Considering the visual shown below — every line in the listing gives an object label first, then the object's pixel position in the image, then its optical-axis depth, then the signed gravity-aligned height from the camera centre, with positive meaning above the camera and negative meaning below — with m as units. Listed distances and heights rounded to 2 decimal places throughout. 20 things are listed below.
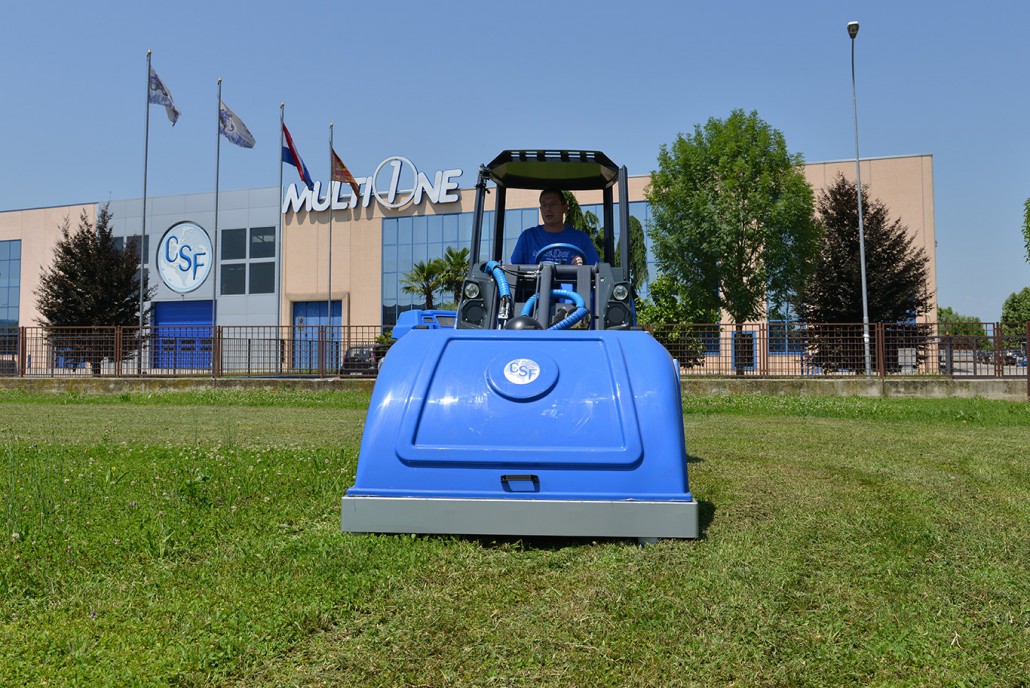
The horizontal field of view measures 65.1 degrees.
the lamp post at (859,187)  24.72 +5.66
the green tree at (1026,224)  25.94 +4.40
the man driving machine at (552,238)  5.78 +0.93
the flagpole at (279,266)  48.14 +6.04
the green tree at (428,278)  43.19 +4.67
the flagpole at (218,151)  35.25 +9.65
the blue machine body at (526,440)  3.54 -0.34
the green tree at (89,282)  33.50 +3.56
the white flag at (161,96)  29.86 +10.04
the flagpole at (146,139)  30.67 +8.70
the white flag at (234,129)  33.03 +9.80
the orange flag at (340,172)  37.91 +9.16
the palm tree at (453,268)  42.59 +5.13
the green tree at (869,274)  31.22 +3.42
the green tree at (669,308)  30.70 +2.16
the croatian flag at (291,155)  35.47 +9.27
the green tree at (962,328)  18.39 +0.77
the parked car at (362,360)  21.69 +0.13
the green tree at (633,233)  28.27 +5.09
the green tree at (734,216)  27.41 +5.02
